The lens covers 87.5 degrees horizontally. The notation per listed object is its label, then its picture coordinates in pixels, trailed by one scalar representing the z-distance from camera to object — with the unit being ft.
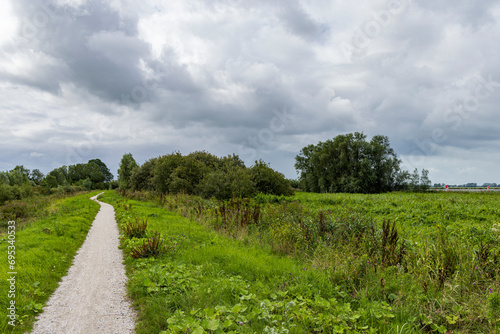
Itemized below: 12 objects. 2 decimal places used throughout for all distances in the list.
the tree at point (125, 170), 163.63
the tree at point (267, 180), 73.06
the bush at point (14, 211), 60.92
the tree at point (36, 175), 303.27
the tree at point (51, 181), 228.96
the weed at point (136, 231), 31.63
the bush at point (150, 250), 23.70
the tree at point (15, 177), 183.91
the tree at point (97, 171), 324.60
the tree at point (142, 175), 133.26
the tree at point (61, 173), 292.20
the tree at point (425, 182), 148.25
